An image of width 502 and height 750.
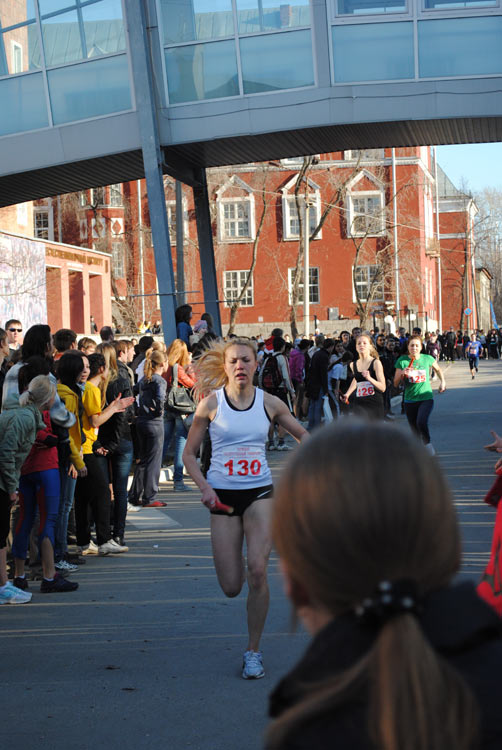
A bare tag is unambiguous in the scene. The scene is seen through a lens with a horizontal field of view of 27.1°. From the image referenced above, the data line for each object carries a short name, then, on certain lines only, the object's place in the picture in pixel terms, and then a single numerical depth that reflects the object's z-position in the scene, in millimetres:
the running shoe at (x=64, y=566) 9385
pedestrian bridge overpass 19391
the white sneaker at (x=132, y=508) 12694
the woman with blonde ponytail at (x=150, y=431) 12680
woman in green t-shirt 15445
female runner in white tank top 6141
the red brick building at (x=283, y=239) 63125
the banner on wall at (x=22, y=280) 34906
